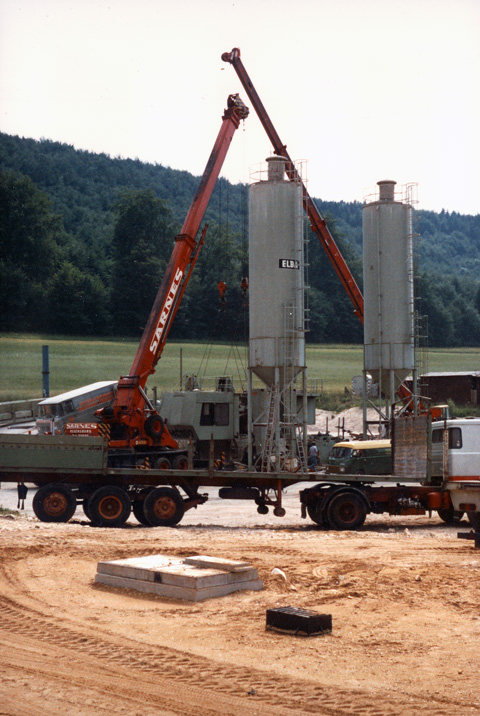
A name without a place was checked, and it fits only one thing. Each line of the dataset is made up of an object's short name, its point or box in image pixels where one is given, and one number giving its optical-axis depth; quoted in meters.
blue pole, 57.09
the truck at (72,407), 38.34
